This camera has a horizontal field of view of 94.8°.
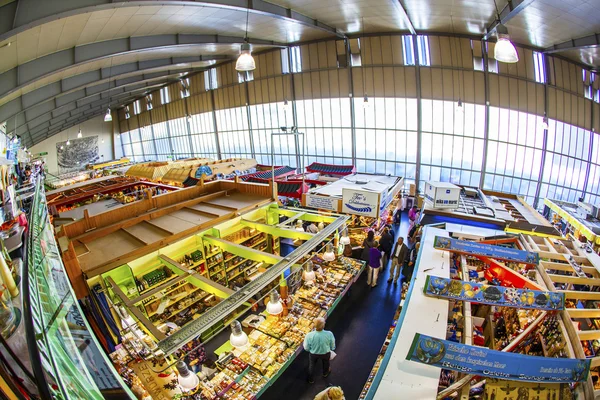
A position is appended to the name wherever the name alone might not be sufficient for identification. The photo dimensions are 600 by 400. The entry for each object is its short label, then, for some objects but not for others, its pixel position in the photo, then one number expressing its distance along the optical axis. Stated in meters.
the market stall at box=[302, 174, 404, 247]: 8.17
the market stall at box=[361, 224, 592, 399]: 2.50
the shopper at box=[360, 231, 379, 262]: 8.02
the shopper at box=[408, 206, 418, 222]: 12.49
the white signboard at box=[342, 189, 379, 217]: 8.07
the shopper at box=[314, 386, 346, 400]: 3.29
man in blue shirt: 4.79
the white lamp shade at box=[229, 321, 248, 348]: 3.76
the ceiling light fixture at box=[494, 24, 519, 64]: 4.01
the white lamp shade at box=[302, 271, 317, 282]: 5.75
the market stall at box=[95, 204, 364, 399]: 3.67
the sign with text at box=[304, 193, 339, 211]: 8.76
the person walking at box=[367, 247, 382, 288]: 7.64
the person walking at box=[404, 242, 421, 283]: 8.02
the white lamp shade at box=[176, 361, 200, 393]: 3.29
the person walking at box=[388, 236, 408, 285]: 7.76
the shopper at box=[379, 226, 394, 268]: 8.62
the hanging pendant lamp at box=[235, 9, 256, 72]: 4.96
